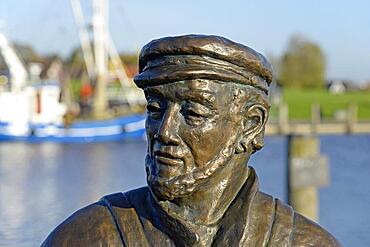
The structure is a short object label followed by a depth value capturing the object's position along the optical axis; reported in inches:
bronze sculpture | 99.4
